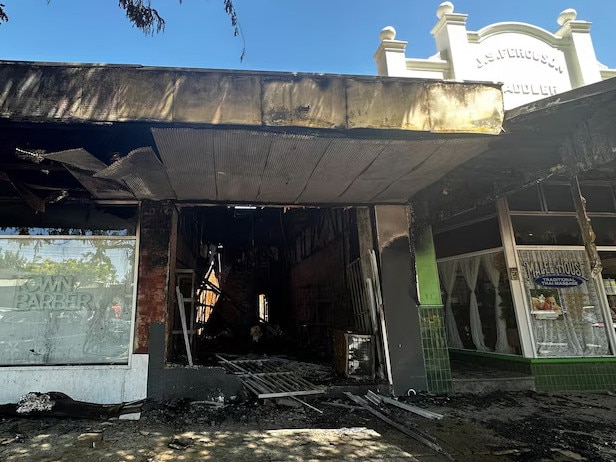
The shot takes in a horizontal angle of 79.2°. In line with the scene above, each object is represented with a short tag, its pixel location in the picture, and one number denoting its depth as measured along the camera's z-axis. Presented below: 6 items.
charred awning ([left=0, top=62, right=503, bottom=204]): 3.54
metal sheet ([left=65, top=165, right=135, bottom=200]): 4.57
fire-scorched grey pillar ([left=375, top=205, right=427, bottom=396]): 5.69
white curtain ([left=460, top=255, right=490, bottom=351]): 7.31
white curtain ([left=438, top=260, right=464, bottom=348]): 7.89
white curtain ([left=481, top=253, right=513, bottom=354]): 6.77
